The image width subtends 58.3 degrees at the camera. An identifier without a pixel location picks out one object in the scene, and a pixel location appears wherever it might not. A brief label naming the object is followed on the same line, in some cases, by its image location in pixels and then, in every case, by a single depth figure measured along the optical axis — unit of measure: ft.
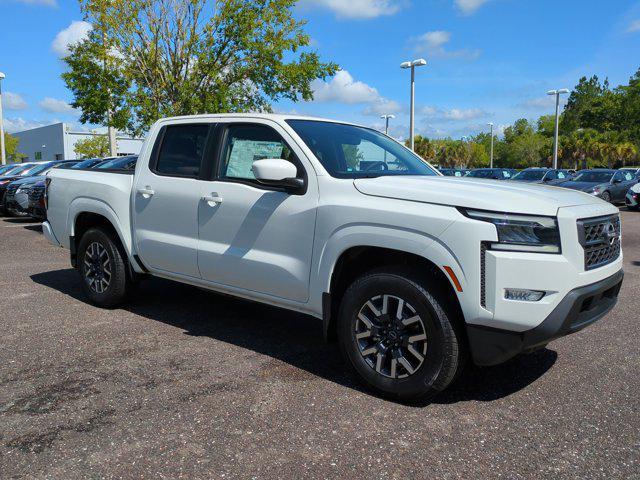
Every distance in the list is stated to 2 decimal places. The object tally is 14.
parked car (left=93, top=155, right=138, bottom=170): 40.29
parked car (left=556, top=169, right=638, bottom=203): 66.44
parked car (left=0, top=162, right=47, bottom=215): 54.34
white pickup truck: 10.57
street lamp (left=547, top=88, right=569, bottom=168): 115.30
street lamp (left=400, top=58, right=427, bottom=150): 80.69
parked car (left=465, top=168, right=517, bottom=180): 91.27
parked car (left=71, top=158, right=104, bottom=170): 49.34
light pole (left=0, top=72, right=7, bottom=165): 104.42
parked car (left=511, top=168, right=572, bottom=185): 76.62
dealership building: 205.87
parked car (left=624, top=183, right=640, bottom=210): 63.00
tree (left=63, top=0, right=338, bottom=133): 52.87
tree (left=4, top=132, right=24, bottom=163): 214.48
